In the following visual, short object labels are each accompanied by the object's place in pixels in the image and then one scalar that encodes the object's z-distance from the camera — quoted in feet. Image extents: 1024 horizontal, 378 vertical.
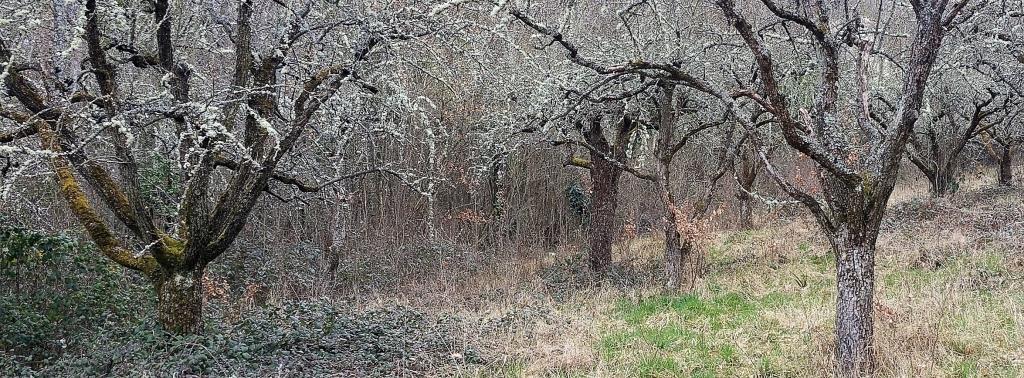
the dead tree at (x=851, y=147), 13.97
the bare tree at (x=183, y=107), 17.44
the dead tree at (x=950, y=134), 47.85
